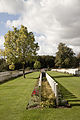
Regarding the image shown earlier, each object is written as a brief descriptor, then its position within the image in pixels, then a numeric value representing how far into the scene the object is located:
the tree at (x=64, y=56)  63.90
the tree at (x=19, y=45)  24.83
